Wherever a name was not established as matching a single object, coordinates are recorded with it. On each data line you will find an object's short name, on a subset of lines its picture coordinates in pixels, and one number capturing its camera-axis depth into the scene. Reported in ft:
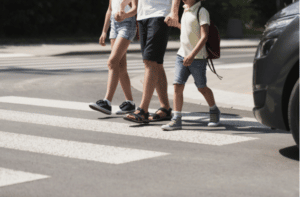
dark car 31.17
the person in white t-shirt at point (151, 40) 44.06
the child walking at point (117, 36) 46.98
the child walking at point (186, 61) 42.27
